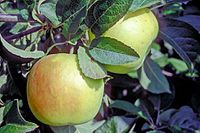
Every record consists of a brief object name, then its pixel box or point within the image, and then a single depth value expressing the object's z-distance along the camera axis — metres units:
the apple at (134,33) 0.66
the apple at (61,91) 0.63
